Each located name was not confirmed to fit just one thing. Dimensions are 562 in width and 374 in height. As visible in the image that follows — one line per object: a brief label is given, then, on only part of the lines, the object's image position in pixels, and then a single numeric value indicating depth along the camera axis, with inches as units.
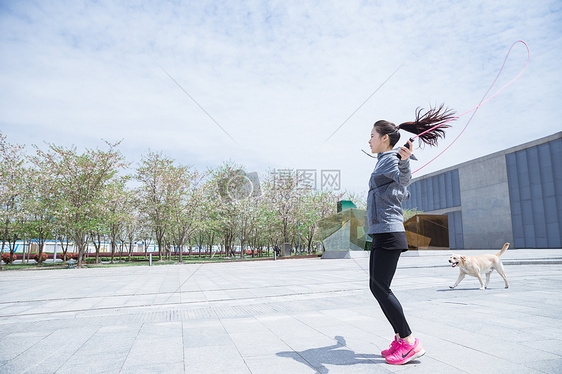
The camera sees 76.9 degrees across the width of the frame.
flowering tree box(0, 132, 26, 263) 909.1
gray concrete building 1513.3
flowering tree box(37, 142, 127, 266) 922.1
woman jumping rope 120.4
